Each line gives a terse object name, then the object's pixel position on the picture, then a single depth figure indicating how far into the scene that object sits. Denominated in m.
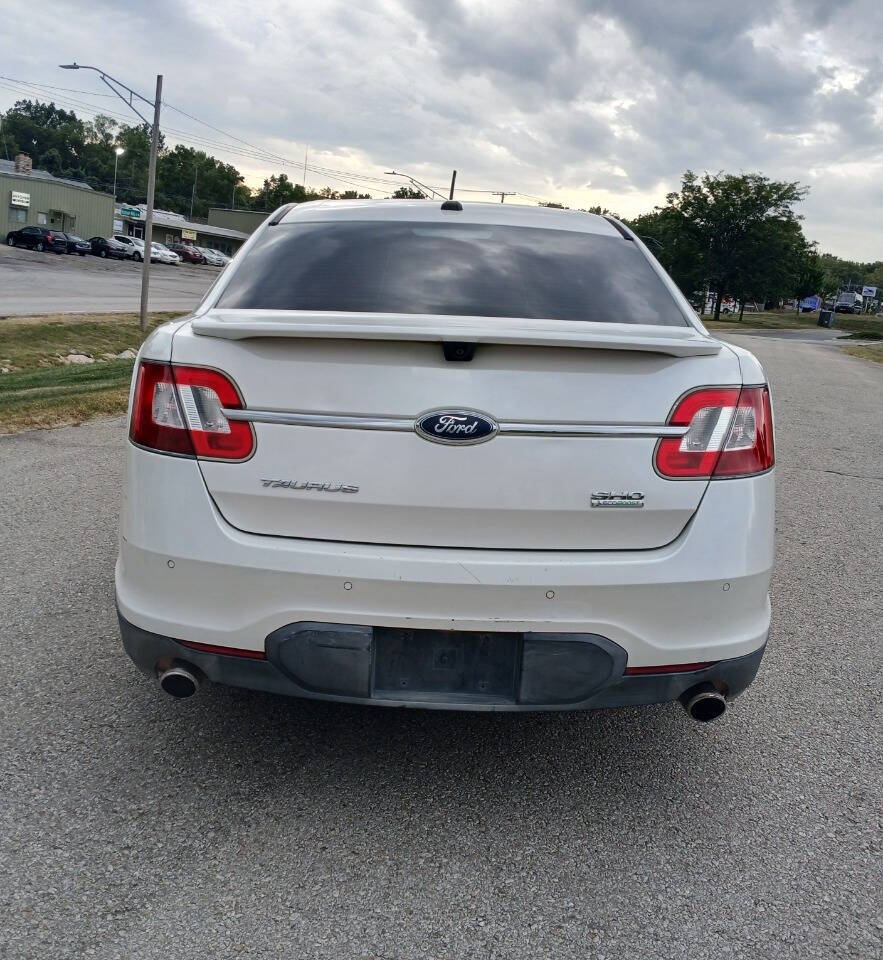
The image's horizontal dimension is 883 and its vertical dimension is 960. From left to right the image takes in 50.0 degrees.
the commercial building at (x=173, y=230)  97.19
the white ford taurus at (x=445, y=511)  2.47
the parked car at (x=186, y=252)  75.38
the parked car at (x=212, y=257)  79.50
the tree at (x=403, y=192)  73.09
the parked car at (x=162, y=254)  65.62
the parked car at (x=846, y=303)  113.25
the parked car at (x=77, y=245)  60.12
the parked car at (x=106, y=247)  63.25
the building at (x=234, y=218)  115.22
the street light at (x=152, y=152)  21.72
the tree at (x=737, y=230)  65.25
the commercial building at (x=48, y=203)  67.81
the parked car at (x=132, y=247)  65.69
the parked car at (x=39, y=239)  58.97
